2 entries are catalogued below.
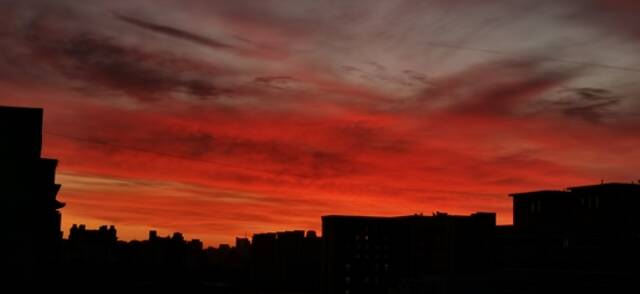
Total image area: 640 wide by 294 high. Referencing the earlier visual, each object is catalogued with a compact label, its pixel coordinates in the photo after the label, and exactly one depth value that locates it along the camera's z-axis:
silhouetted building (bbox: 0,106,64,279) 49.56
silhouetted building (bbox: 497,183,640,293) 132.25
